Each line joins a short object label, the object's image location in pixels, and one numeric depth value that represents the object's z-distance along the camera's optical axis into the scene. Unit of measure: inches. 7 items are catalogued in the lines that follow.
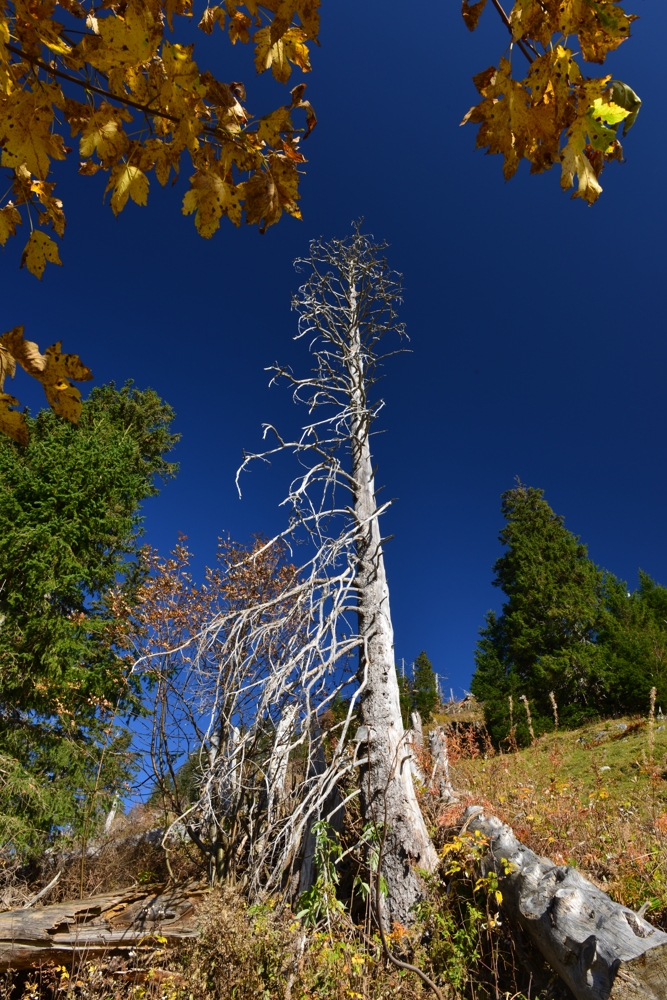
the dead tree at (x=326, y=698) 132.8
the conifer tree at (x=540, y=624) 621.9
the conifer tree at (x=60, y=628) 256.7
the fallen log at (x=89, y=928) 150.1
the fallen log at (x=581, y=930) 81.3
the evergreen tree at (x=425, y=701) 797.2
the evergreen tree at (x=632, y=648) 513.3
